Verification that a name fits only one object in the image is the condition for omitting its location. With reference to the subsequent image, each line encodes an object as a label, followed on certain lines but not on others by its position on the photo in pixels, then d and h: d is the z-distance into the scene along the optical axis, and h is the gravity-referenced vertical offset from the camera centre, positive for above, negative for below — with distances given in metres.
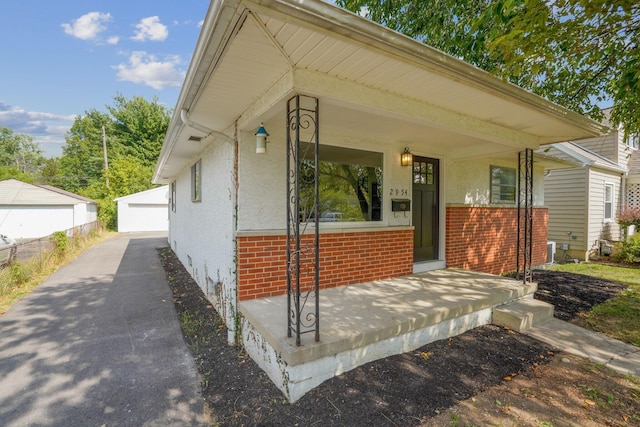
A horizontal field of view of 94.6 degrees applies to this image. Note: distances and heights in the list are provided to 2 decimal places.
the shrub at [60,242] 9.77 -1.13
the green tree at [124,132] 30.22 +8.14
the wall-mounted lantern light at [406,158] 5.30 +0.96
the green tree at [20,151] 48.44 +9.73
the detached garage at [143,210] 21.25 -0.06
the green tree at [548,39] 2.96 +2.43
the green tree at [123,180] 26.36 +2.65
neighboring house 10.52 +0.59
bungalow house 2.46 +0.60
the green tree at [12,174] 34.72 +4.17
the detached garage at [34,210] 18.28 -0.08
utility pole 26.94 +4.57
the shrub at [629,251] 9.74 -1.31
